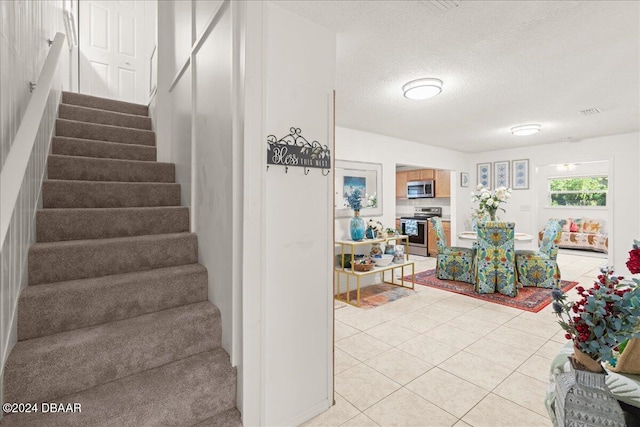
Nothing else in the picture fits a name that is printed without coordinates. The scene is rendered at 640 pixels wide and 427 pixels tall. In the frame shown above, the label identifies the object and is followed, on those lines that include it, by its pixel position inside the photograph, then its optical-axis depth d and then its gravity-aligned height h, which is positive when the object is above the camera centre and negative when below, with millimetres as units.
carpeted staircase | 1320 -586
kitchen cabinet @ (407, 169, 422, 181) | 7891 +979
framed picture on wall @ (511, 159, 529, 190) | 6578 +837
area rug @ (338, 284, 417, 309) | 4001 -1232
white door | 4461 +2595
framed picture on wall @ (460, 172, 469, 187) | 7183 +780
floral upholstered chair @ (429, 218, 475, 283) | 4906 -858
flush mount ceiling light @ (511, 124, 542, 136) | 4672 +1316
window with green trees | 8228 +574
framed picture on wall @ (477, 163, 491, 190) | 7094 +893
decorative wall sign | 1691 +361
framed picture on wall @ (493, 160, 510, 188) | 6859 +877
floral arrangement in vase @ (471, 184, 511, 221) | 4348 +174
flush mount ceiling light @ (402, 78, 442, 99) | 2967 +1261
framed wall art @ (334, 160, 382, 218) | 4520 +428
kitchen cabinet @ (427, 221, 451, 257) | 7223 -655
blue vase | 4189 -249
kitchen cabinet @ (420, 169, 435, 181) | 7616 +964
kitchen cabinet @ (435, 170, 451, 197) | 7328 +700
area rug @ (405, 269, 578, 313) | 3861 -1217
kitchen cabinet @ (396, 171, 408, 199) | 8219 +740
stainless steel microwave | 7551 +569
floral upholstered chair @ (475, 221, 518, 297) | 4180 -703
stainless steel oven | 7449 -515
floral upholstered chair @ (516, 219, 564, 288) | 4496 -820
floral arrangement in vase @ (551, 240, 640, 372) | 821 -311
